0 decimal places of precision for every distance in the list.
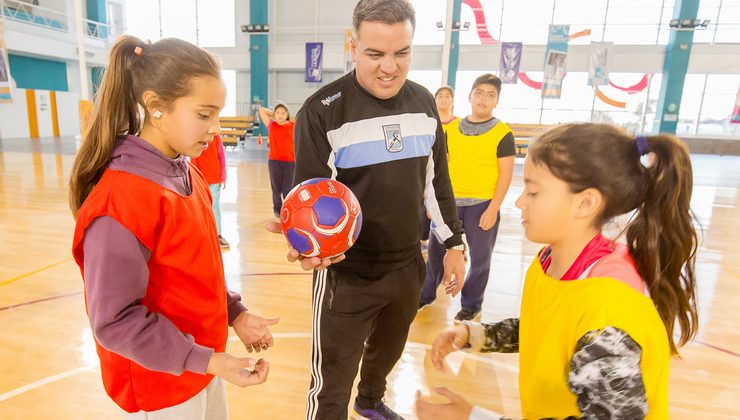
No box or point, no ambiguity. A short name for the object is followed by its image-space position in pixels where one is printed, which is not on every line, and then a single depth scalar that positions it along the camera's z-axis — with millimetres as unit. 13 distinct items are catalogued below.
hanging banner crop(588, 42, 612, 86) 13617
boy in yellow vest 3059
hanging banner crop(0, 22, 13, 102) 11500
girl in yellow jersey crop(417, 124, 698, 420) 815
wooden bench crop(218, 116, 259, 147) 14808
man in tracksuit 1547
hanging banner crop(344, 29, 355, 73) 9964
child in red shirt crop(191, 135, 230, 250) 4344
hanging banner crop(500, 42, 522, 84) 12766
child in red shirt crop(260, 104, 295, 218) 5910
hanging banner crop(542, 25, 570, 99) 10773
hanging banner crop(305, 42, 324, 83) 14797
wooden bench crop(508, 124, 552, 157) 15342
